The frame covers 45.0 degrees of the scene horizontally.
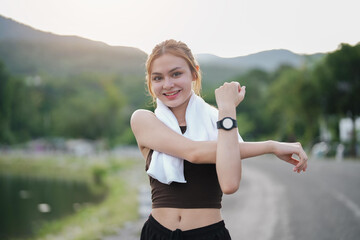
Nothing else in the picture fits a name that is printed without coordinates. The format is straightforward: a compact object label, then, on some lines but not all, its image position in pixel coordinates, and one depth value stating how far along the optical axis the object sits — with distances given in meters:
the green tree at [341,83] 28.28
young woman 2.08
